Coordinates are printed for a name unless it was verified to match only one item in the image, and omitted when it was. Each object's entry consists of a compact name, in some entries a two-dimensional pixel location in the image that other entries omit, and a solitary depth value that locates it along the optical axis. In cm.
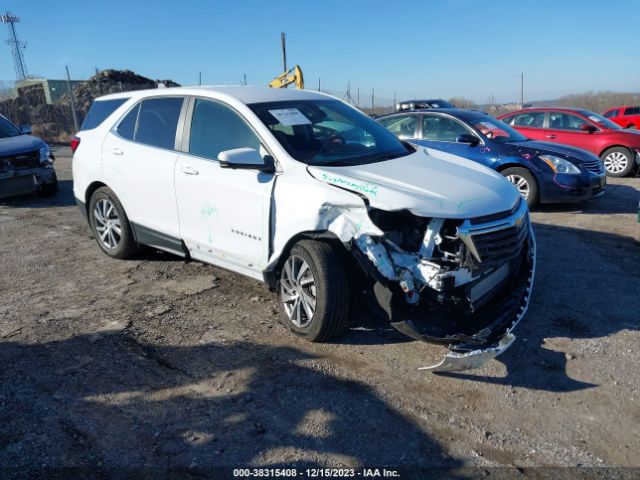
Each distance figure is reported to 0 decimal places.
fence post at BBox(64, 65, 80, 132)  1972
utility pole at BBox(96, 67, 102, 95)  3100
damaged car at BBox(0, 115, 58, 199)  869
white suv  342
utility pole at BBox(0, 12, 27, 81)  4922
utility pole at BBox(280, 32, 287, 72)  2147
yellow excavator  1807
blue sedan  770
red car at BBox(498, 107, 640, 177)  1083
